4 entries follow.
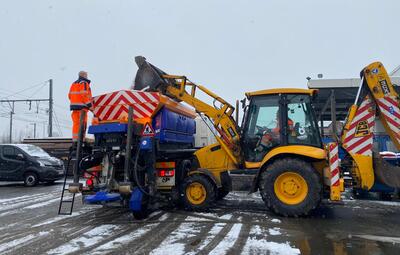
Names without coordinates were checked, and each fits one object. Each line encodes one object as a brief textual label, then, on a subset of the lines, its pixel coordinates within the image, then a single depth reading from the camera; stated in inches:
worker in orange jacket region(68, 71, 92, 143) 343.9
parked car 628.7
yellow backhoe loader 314.5
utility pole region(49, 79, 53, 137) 1321.4
